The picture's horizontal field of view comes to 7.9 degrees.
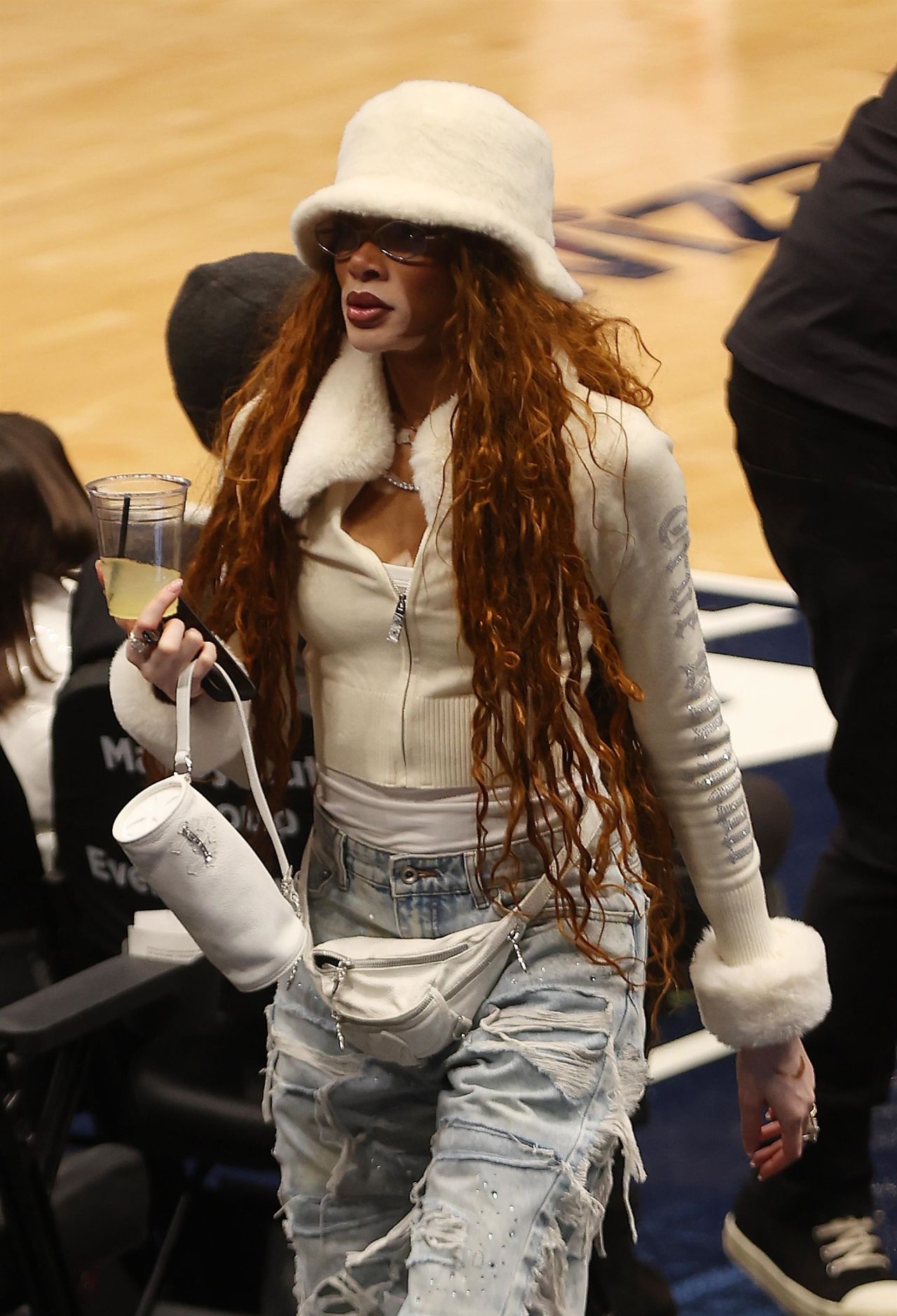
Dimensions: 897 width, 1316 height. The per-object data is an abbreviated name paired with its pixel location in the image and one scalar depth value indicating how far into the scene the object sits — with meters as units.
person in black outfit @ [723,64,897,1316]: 6.59
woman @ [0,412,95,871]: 7.09
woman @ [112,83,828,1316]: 6.15
